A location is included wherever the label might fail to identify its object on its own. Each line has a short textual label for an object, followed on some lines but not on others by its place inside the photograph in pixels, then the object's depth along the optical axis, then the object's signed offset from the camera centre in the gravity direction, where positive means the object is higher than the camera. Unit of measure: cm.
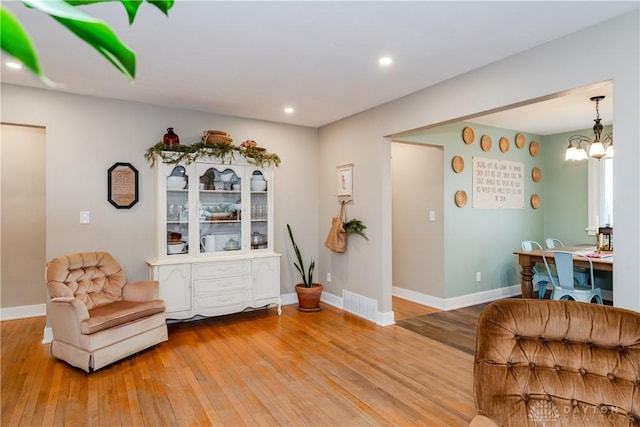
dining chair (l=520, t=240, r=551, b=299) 448 -83
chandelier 400 +85
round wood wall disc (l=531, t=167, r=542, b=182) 577 +58
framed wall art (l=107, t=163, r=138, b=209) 399 +30
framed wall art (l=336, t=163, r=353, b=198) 469 +40
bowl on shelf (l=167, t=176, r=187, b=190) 409 +33
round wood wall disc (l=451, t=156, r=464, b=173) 486 +62
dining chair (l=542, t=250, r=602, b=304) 375 -76
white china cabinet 401 -30
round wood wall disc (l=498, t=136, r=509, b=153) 536 +96
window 530 +25
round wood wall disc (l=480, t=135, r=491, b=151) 515 +94
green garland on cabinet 403 +66
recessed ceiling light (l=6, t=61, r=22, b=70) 310 +122
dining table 436 -57
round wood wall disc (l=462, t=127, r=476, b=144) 496 +101
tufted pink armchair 296 -83
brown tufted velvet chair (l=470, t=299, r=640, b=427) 141 -61
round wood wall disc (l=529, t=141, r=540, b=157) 574 +97
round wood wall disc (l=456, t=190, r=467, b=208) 486 +18
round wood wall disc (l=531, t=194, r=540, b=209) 574 +16
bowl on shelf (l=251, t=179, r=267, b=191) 458 +34
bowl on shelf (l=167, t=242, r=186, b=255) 407 -38
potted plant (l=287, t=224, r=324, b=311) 466 -99
